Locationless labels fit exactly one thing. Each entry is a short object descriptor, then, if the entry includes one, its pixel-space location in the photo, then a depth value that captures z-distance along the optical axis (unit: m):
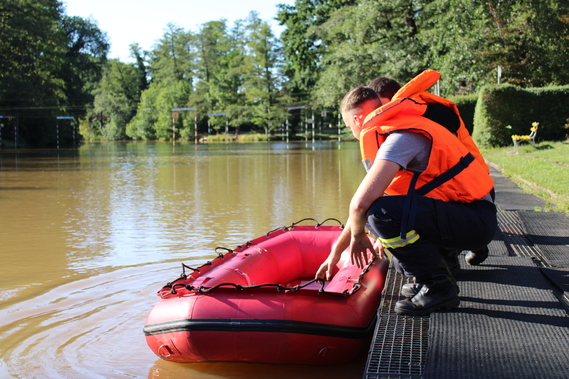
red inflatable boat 3.50
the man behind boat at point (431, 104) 3.38
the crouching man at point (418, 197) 3.12
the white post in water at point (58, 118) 50.09
